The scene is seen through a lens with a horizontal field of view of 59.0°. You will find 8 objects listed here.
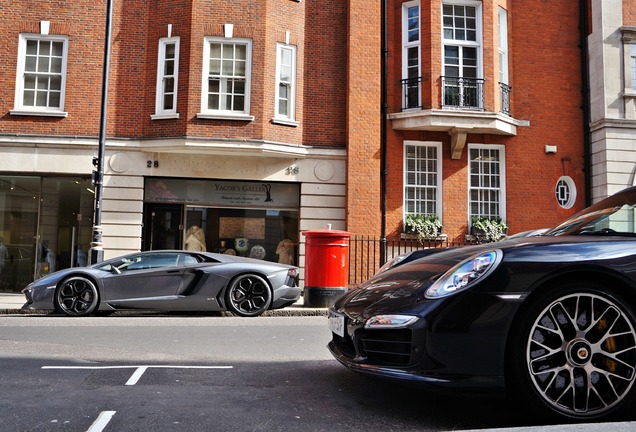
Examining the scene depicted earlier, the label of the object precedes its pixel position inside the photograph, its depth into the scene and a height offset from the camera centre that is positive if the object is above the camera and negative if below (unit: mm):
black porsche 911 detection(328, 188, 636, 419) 3068 -428
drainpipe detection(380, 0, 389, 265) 15688 +3738
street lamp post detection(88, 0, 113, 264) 12914 +1916
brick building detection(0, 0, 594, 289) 15094 +3364
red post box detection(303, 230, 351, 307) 11617 -321
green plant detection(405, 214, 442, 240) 15570 +668
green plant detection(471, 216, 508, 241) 15781 +693
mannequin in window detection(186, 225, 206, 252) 15344 +231
